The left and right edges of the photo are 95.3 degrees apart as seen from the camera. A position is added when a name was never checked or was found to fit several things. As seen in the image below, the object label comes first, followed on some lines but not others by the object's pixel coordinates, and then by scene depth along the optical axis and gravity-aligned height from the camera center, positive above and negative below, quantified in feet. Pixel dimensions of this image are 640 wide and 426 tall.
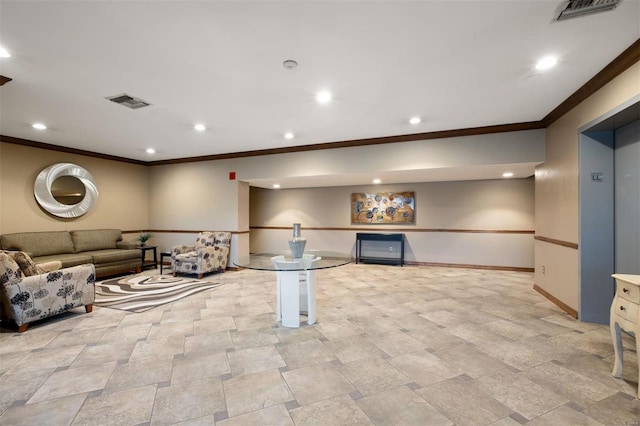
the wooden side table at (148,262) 20.75 -3.30
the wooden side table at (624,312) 6.59 -2.34
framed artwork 23.44 +0.61
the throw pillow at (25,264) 11.06 -1.85
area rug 13.42 -4.03
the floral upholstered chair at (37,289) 10.09 -2.75
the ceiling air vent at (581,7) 6.31 +4.59
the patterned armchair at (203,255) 18.95 -2.65
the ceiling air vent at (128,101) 11.13 +4.54
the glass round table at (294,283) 10.39 -2.53
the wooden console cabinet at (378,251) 23.08 -3.05
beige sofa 16.30 -2.06
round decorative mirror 18.02 +1.69
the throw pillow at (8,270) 10.04 -1.89
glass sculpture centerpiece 12.02 -1.24
